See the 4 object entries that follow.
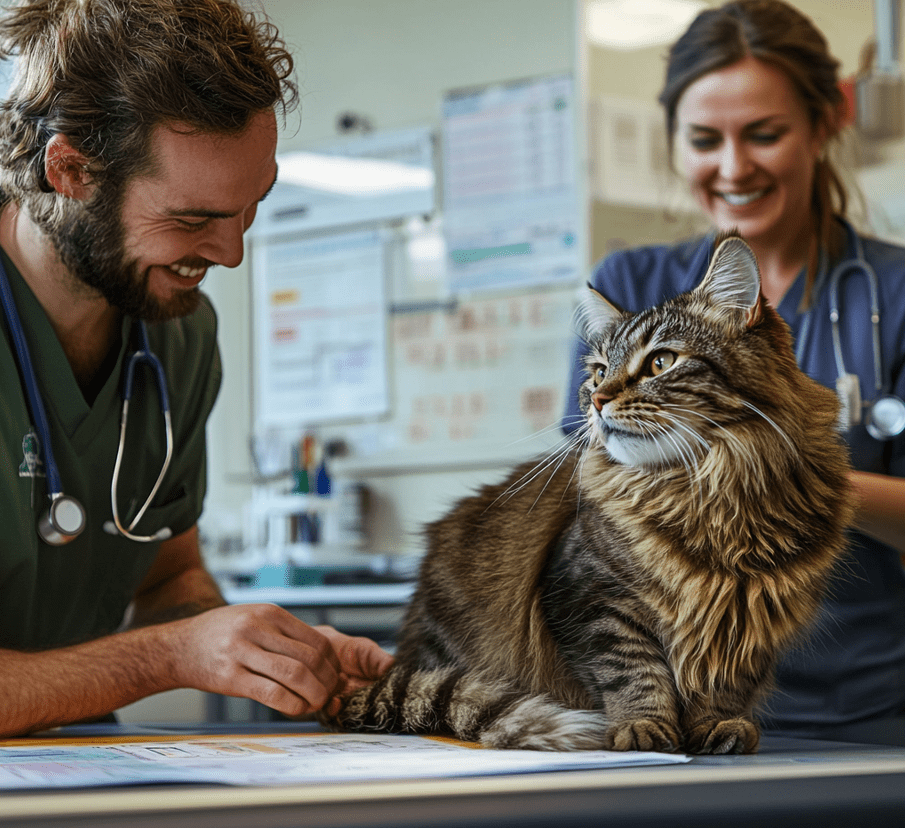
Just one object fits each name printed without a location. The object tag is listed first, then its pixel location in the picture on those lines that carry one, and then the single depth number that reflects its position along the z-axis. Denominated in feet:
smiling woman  4.56
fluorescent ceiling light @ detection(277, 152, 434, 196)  12.64
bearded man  3.28
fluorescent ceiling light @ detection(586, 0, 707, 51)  9.35
